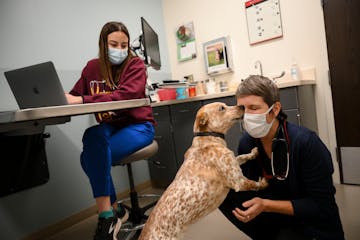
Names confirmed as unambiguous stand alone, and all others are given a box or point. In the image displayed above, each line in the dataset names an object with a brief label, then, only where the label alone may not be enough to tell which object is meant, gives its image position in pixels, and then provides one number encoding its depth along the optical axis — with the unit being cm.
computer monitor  244
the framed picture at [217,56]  310
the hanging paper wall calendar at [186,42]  341
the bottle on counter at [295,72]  256
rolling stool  176
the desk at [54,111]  95
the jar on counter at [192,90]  304
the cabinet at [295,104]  219
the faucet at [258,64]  287
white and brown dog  116
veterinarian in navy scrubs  116
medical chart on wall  272
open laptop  125
